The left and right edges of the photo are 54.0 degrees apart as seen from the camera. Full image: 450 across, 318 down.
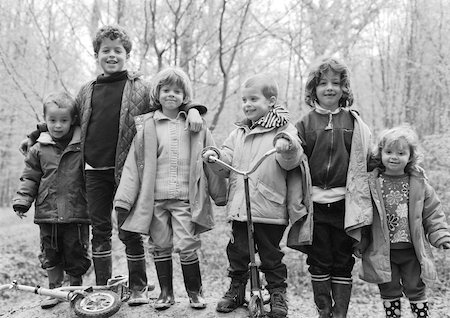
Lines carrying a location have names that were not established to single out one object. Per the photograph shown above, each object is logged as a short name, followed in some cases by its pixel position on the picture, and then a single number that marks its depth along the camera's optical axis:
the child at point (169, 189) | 3.38
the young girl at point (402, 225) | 3.26
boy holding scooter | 3.18
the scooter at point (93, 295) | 3.35
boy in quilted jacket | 3.66
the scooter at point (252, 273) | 2.95
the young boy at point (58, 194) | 3.81
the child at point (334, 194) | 3.28
